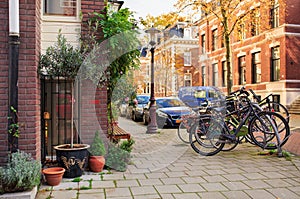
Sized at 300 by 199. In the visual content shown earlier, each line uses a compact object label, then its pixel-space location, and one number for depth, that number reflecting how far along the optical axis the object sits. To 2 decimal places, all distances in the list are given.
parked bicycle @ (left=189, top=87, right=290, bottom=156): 5.71
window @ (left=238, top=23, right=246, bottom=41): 11.35
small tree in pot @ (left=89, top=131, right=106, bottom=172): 4.61
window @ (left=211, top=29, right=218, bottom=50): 23.41
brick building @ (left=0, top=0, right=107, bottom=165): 3.84
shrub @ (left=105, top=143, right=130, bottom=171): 4.84
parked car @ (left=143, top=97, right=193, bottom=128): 10.79
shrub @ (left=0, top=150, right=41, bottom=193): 3.38
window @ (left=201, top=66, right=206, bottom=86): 22.09
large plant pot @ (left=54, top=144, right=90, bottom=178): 4.25
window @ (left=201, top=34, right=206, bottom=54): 25.92
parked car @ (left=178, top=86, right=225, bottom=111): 12.50
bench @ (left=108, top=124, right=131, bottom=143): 5.33
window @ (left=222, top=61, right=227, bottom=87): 22.12
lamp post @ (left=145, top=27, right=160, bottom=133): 9.70
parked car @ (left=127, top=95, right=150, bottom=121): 14.20
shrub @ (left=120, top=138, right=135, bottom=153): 5.17
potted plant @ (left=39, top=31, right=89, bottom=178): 4.27
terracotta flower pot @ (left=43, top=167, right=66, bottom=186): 3.96
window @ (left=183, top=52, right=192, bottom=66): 20.89
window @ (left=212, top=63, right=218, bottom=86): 23.55
